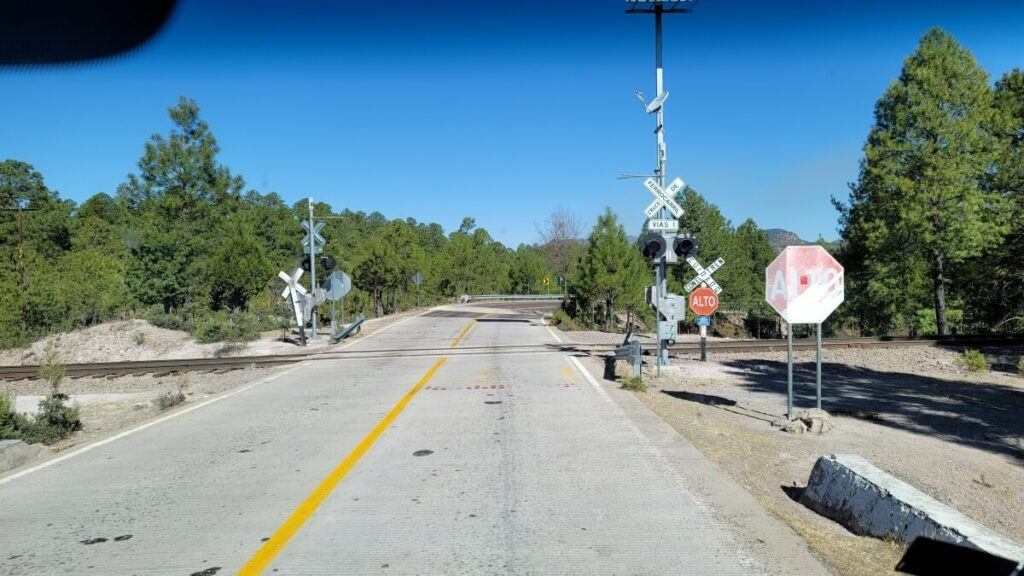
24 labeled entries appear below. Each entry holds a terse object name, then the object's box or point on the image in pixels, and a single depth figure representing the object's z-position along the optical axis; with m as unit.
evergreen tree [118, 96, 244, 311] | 36.75
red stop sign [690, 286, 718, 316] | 15.91
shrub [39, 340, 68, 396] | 12.70
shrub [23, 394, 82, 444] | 9.78
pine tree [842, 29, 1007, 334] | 24.84
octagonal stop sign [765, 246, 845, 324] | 8.54
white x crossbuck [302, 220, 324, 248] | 21.78
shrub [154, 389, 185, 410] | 11.30
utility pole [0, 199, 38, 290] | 37.88
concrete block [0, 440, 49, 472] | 7.51
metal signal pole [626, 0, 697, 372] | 13.99
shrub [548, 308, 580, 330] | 29.00
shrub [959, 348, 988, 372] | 16.08
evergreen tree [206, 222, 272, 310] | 40.25
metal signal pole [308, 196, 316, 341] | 21.50
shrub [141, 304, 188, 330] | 27.92
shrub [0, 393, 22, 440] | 9.01
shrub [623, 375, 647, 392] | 11.38
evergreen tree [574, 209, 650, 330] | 29.91
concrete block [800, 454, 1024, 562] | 3.79
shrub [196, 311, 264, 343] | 24.27
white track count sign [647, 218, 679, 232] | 13.33
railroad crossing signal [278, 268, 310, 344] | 21.27
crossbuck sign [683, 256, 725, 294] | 15.64
